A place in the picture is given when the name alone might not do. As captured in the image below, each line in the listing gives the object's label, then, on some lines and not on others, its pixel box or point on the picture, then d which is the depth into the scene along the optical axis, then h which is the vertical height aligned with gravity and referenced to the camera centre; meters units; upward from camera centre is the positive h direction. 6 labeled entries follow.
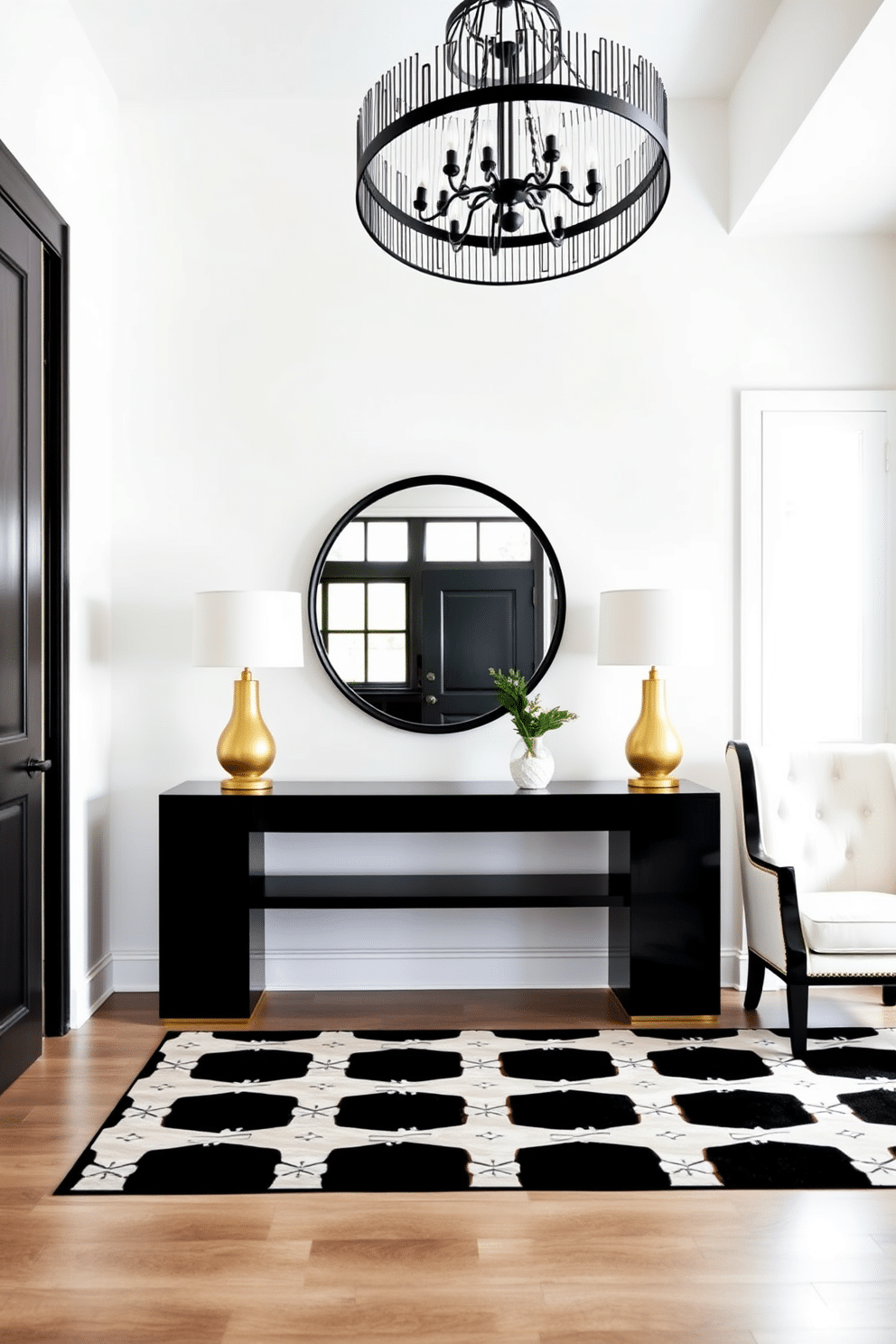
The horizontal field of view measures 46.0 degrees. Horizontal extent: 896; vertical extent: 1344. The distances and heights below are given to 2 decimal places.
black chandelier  2.02 +1.06
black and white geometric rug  2.42 -1.19
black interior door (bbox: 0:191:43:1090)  3.00 +0.04
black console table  3.50 -0.71
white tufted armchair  3.62 -0.59
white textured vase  3.66 -0.39
